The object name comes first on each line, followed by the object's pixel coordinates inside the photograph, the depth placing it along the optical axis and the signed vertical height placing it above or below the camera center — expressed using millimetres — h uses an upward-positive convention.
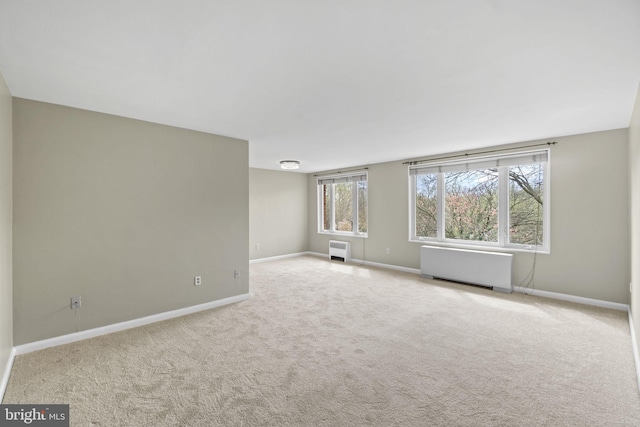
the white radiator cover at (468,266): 4488 -920
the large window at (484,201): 4438 +181
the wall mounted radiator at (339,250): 7006 -958
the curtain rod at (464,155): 4189 +992
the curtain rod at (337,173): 6866 +999
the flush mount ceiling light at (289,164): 5902 +970
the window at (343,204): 6965 +201
